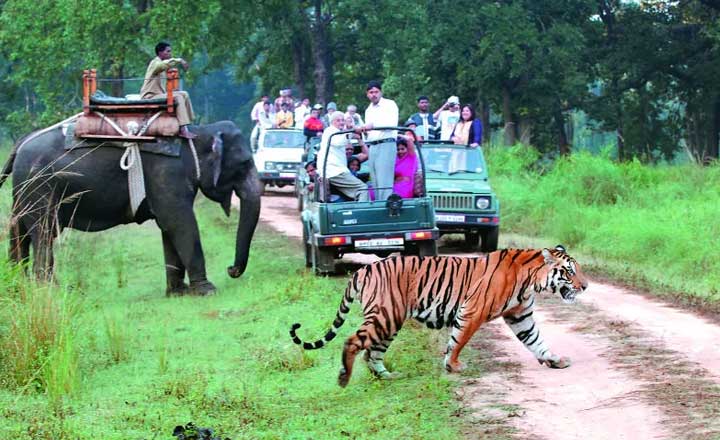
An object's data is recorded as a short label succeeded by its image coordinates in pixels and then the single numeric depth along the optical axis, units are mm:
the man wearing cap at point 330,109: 28189
